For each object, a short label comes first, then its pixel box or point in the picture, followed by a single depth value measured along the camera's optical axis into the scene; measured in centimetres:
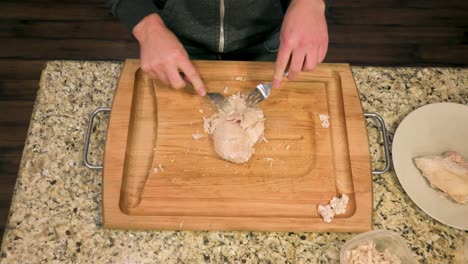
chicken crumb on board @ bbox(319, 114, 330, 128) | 110
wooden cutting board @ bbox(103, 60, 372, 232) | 96
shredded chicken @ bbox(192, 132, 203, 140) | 108
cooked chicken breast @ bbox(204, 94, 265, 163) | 102
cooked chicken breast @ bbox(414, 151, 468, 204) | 97
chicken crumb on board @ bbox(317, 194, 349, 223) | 96
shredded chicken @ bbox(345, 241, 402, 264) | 87
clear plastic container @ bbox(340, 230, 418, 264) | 88
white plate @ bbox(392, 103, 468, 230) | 97
